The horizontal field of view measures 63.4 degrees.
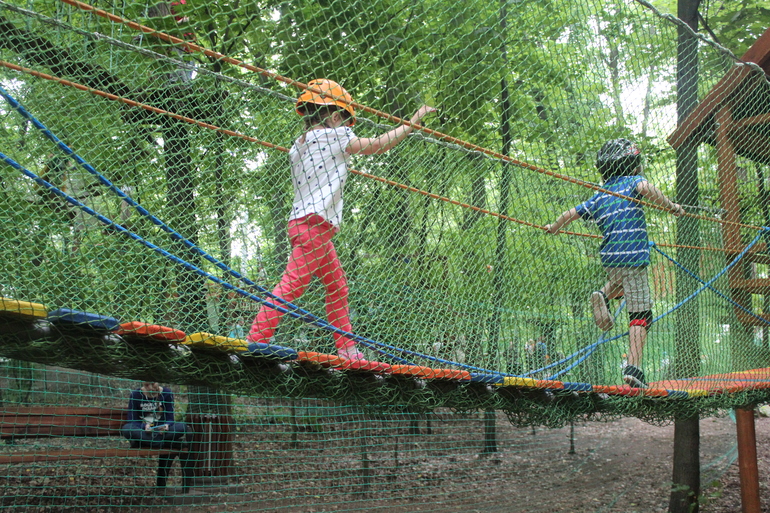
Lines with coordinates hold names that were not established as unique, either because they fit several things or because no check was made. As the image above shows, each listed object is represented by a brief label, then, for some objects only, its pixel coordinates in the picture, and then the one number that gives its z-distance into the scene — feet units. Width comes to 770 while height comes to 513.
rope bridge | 6.89
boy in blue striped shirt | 9.67
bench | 11.51
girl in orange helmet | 7.01
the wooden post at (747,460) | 13.84
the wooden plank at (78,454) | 11.10
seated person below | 12.43
